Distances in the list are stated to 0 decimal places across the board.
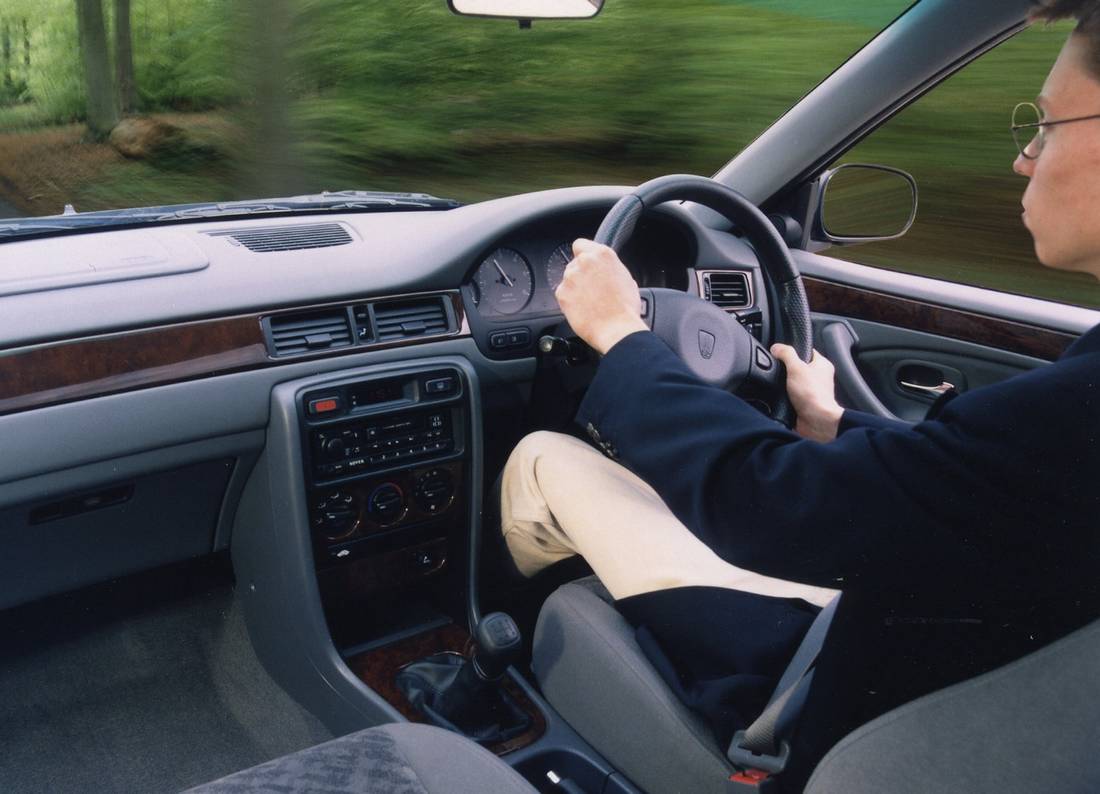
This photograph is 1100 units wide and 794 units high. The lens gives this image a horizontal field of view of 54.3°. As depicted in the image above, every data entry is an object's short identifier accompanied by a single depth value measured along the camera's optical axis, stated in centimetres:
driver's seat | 104
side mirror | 293
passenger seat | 123
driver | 108
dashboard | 198
